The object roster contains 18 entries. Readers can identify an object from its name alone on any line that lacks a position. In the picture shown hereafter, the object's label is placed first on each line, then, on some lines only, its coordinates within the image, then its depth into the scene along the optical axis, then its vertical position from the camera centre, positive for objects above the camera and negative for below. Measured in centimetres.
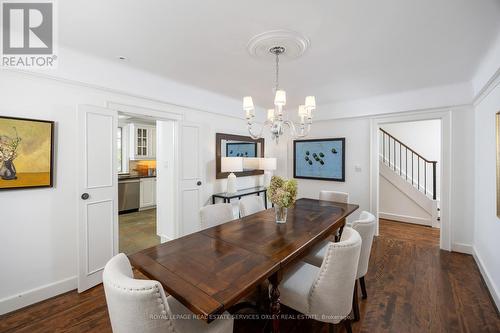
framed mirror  394 +35
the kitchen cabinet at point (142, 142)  608 +72
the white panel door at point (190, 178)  332 -18
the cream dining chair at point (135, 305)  92 -60
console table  369 -49
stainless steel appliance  538 -69
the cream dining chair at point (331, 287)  136 -83
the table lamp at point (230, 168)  387 -3
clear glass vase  216 -47
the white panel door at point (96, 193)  230 -29
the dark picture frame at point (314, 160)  428 +14
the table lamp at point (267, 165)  466 +3
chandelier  206 +58
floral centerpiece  206 -27
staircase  461 -36
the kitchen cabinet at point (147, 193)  577 -71
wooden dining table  107 -60
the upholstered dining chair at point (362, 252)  178 -79
